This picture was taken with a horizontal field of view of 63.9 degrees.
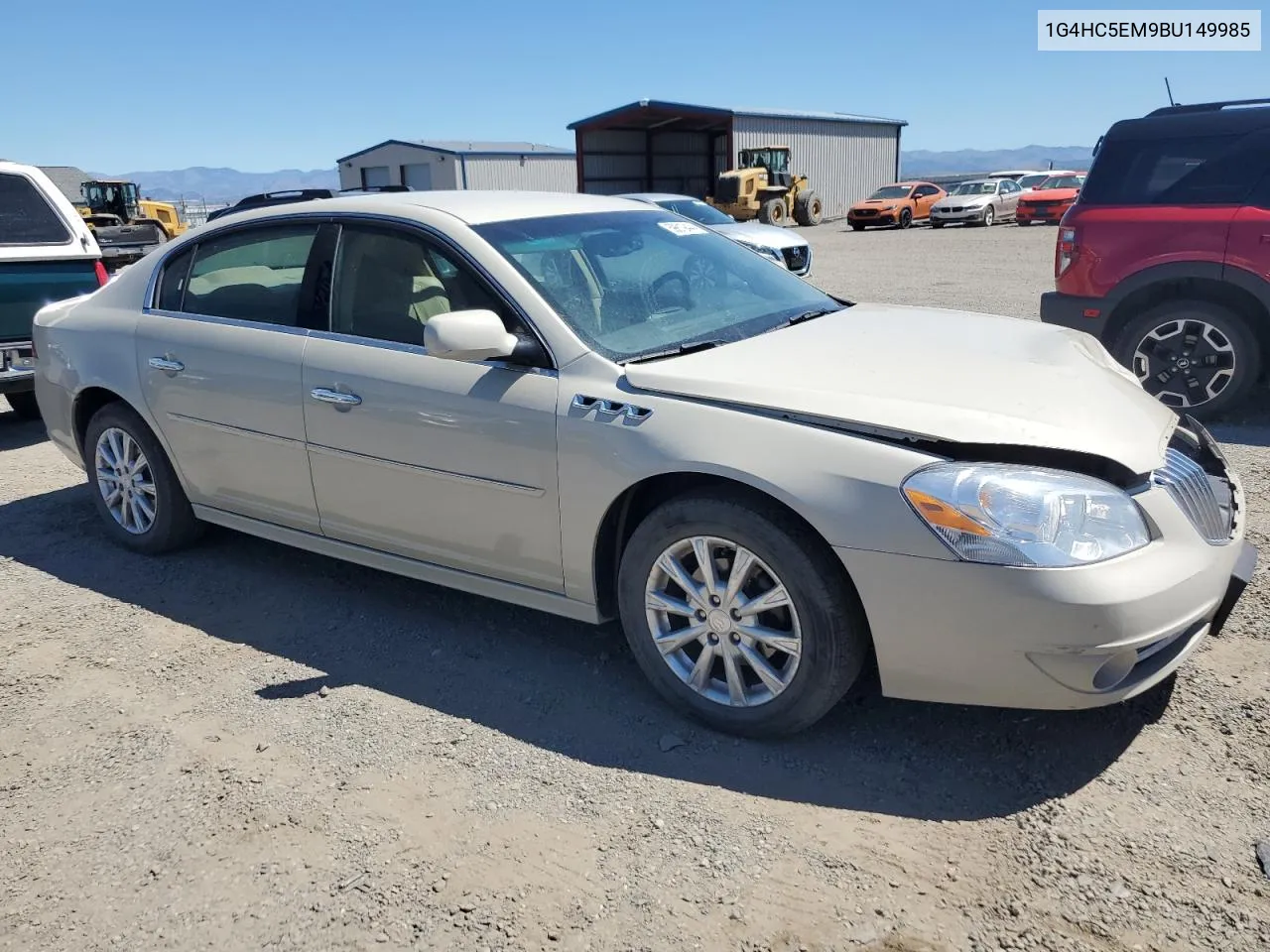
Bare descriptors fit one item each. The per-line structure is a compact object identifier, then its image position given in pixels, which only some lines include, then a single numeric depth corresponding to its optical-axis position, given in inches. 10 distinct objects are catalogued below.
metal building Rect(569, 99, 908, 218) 1589.6
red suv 245.1
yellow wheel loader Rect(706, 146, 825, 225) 1316.4
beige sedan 107.3
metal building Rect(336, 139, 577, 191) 2050.9
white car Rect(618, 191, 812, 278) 546.3
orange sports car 1352.1
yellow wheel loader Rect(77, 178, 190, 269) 1268.5
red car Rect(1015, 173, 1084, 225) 1214.6
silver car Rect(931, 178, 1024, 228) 1305.4
